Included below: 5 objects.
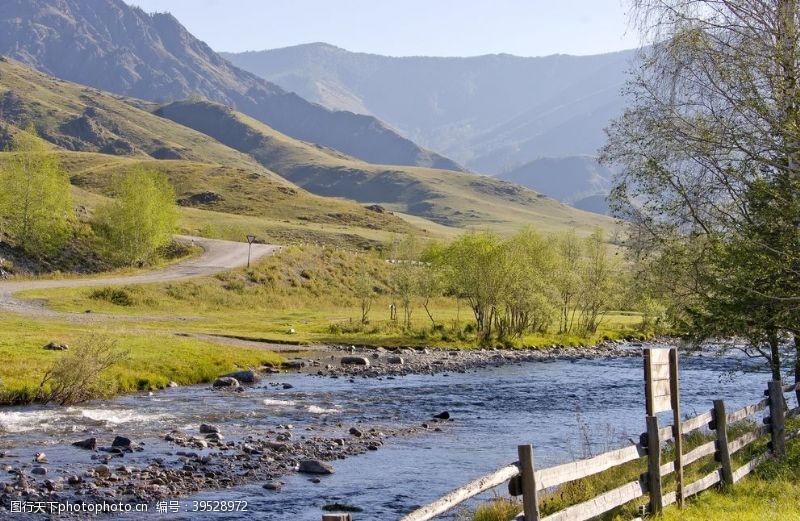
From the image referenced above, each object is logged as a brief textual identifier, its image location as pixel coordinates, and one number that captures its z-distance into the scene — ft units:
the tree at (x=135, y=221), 303.27
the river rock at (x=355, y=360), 174.21
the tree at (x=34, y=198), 271.69
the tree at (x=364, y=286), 246.47
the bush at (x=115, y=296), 218.38
